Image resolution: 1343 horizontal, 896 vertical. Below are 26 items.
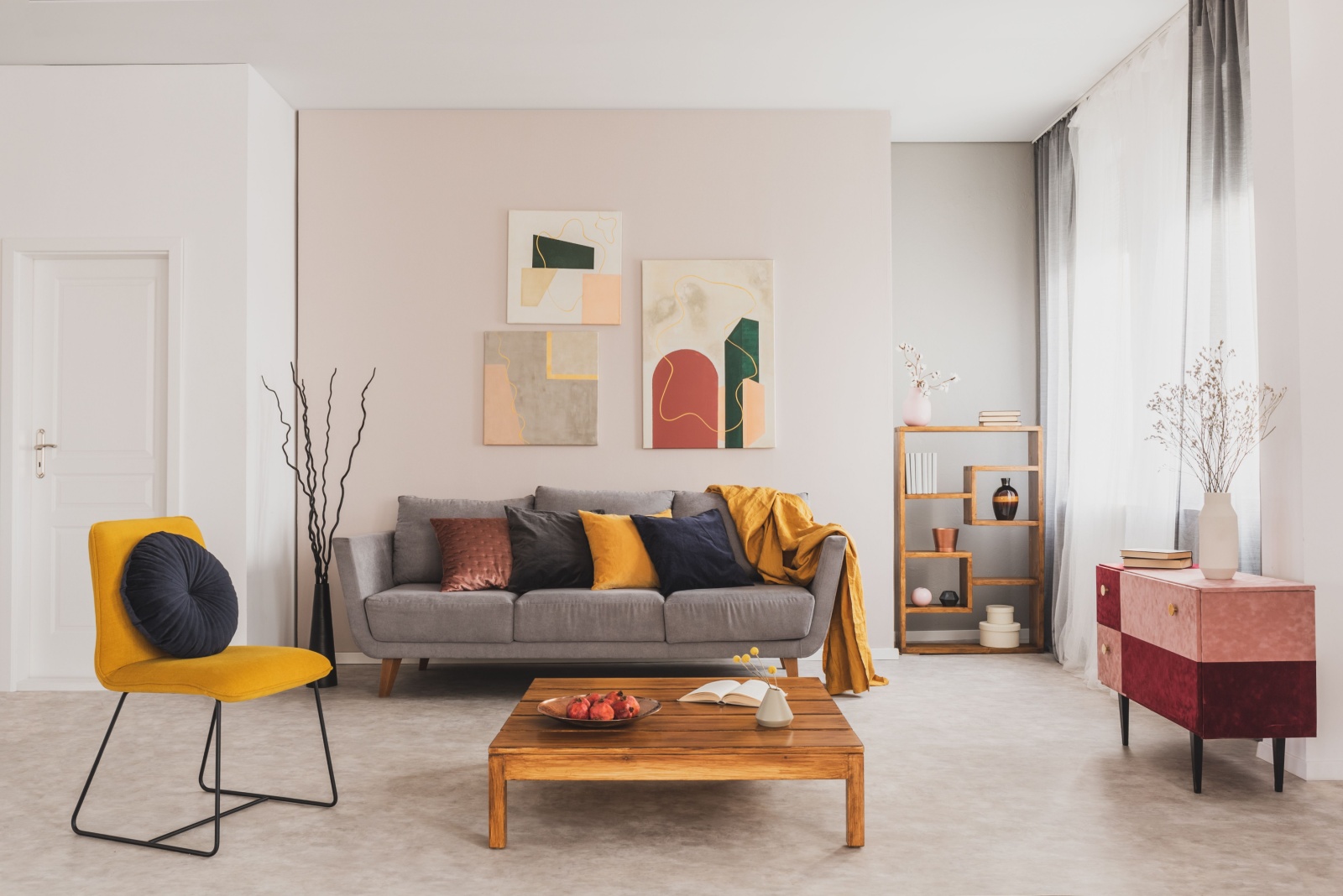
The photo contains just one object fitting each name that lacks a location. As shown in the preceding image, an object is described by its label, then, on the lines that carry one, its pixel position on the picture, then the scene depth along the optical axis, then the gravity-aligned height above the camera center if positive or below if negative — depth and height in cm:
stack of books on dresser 347 -38
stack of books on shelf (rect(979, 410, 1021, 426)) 531 +21
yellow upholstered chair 259 -60
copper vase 536 -48
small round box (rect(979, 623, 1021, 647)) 535 -101
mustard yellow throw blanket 435 -50
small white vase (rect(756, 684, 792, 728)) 271 -74
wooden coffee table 252 -81
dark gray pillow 450 -47
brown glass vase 534 -26
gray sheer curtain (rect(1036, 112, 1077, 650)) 523 +85
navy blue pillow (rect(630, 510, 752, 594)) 445 -48
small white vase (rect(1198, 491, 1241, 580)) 311 -28
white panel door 461 +11
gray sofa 421 -74
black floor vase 466 -87
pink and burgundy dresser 296 -64
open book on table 295 -76
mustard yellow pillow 446 -48
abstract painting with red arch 517 +54
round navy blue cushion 269 -43
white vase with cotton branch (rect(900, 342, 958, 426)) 533 +39
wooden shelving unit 526 -55
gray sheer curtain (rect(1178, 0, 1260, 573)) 366 +98
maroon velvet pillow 446 -48
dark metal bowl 264 -74
